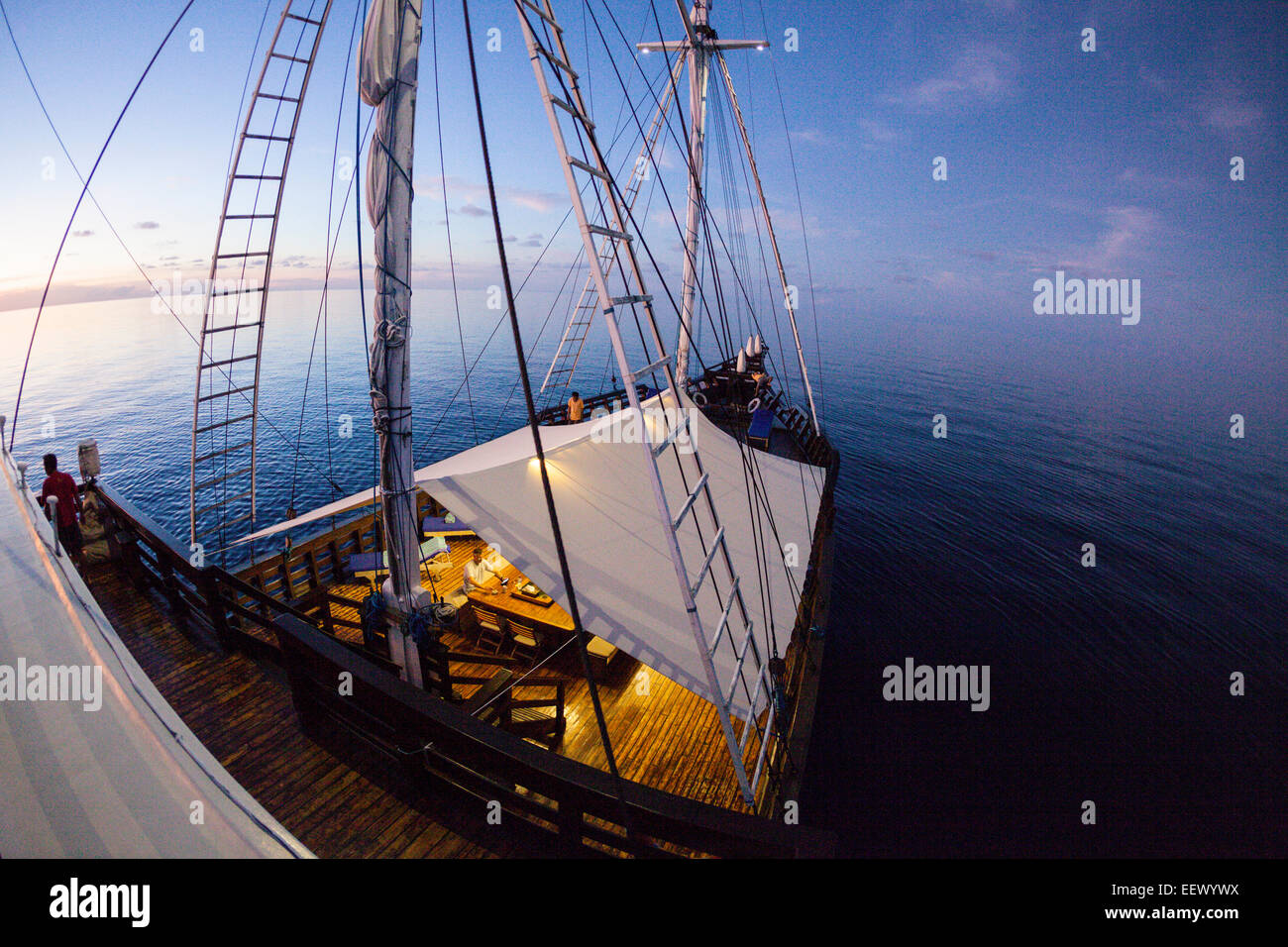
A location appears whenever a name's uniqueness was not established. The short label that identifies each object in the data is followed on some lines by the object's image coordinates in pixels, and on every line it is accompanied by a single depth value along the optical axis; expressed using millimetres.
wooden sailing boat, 3873
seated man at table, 9898
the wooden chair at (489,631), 8953
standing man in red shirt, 7711
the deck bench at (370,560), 10301
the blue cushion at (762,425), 18781
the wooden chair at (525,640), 8484
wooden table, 8375
